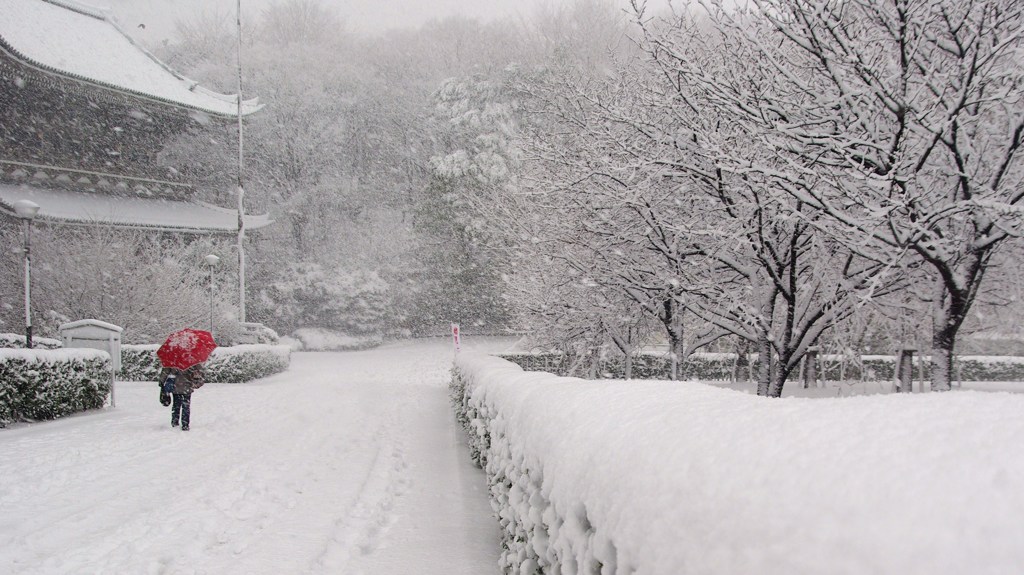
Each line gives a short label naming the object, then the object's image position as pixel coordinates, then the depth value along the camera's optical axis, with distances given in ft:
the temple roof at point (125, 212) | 73.15
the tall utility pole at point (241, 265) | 84.64
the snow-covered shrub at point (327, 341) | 106.42
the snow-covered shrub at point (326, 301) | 109.19
